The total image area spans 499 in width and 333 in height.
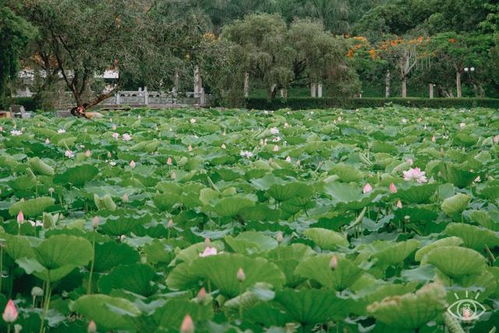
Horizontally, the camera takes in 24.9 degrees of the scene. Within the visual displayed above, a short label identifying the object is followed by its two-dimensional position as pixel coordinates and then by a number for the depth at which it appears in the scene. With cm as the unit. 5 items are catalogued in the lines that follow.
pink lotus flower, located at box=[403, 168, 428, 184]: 1022
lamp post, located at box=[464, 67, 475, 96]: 12676
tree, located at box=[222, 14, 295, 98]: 9901
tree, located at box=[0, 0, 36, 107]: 5792
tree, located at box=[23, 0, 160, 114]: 6085
